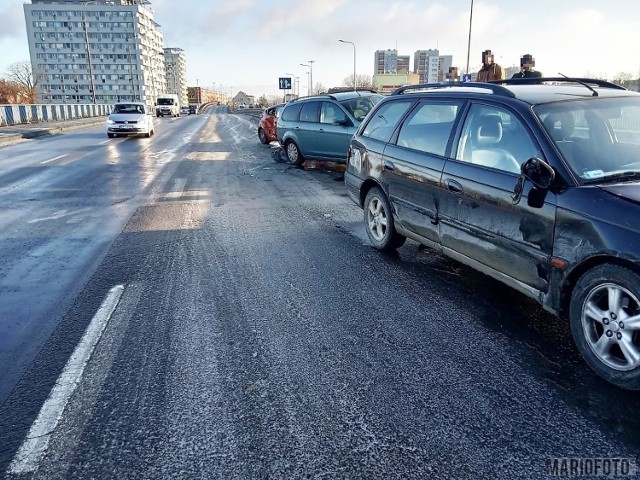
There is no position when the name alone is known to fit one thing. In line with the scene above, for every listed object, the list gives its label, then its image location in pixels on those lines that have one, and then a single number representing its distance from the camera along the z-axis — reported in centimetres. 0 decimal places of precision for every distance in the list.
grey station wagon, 1126
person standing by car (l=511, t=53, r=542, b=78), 875
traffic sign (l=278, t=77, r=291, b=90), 3850
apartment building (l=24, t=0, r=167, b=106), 11888
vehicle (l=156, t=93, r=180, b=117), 6072
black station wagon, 280
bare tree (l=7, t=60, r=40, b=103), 10582
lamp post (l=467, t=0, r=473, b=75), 2921
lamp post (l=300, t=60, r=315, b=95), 7992
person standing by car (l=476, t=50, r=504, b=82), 1059
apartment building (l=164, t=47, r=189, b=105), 17962
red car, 2008
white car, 2372
